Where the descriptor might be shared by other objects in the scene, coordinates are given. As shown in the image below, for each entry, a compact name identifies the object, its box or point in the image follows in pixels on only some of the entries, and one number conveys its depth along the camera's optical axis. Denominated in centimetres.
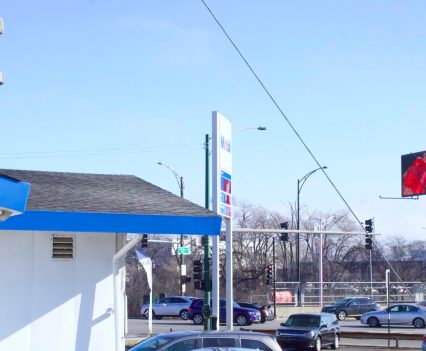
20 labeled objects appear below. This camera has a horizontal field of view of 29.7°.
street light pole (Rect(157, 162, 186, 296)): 4947
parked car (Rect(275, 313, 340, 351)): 3016
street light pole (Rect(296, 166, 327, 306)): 5478
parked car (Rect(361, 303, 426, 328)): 4625
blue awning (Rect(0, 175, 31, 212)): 1100
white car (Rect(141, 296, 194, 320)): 5156
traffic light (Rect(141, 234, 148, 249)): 4288
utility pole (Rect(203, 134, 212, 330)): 3253
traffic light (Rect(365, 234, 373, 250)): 3586
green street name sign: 4579
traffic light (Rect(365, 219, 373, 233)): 3728
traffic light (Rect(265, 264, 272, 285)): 5403
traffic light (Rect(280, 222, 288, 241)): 4122
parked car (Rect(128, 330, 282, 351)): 1359
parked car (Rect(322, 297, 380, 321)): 5372
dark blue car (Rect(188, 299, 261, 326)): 4453
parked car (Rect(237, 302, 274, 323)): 4662
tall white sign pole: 2175
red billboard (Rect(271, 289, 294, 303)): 6165
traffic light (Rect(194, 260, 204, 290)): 3609
